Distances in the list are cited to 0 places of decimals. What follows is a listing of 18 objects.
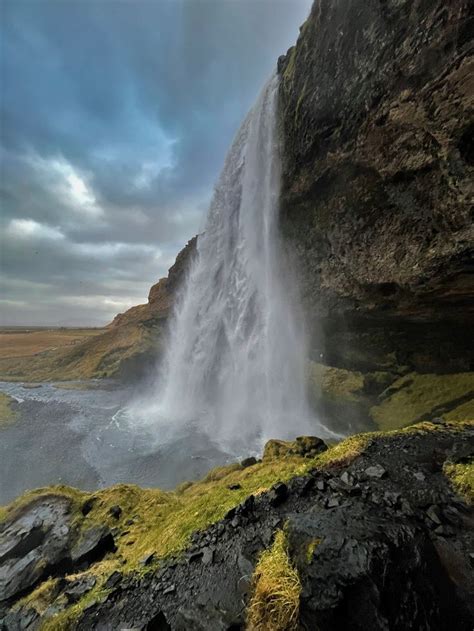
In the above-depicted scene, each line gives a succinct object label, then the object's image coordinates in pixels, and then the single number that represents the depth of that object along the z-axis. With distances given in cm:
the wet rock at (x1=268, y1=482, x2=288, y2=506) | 537
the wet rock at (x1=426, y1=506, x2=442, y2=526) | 455
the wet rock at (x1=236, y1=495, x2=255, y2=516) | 533
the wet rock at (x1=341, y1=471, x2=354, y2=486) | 558
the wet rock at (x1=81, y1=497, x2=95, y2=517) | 783
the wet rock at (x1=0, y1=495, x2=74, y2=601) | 584
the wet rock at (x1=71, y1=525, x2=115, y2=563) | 619
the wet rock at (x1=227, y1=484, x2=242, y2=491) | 690
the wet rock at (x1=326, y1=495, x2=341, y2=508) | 490
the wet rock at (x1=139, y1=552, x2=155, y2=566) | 505
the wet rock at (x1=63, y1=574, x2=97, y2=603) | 488
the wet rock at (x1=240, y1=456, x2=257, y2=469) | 962
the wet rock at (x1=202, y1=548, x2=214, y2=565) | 464
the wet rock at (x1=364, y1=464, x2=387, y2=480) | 579
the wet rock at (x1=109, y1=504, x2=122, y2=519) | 749
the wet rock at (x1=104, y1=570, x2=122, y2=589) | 478
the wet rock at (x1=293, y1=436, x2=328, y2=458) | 896
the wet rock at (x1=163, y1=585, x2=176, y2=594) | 430
